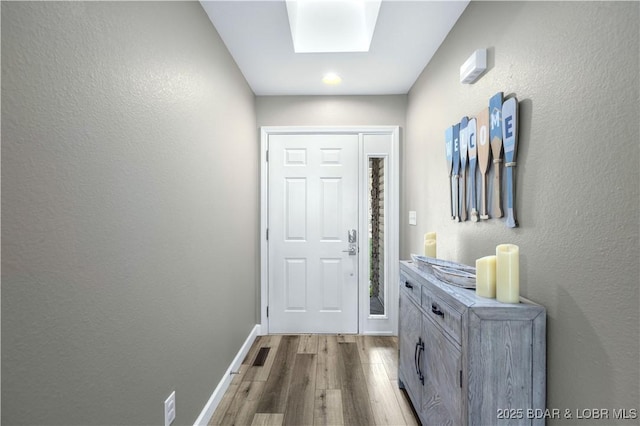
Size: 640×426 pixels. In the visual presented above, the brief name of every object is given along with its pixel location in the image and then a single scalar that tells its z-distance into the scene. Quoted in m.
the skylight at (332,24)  2.04
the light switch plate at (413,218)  2.82
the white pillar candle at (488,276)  1.30
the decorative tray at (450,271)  1.47
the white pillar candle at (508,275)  1.22
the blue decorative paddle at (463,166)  1.77
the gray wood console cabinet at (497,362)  1.17
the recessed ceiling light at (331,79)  2.67
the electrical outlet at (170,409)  1.41
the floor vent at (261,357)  2.54
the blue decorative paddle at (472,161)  1.66
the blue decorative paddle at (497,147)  1.43
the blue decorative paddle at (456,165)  1.88
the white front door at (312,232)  3.12
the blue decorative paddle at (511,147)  1.33
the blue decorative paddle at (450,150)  1.96
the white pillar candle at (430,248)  2.08
